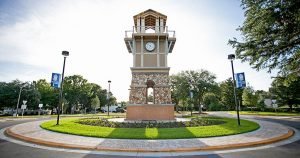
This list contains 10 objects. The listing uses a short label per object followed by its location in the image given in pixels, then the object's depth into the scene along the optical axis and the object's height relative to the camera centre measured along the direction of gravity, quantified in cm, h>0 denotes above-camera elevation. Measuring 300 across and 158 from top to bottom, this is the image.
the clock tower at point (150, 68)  2008 +434
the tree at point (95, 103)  6269 +51
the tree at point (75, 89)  5834 +538
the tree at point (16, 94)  4300 +279
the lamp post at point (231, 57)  1529 +398
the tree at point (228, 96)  6467 +270
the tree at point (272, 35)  1206 +508
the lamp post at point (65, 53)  1634 +476
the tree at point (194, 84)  4559 +509
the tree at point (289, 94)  4244 +205
